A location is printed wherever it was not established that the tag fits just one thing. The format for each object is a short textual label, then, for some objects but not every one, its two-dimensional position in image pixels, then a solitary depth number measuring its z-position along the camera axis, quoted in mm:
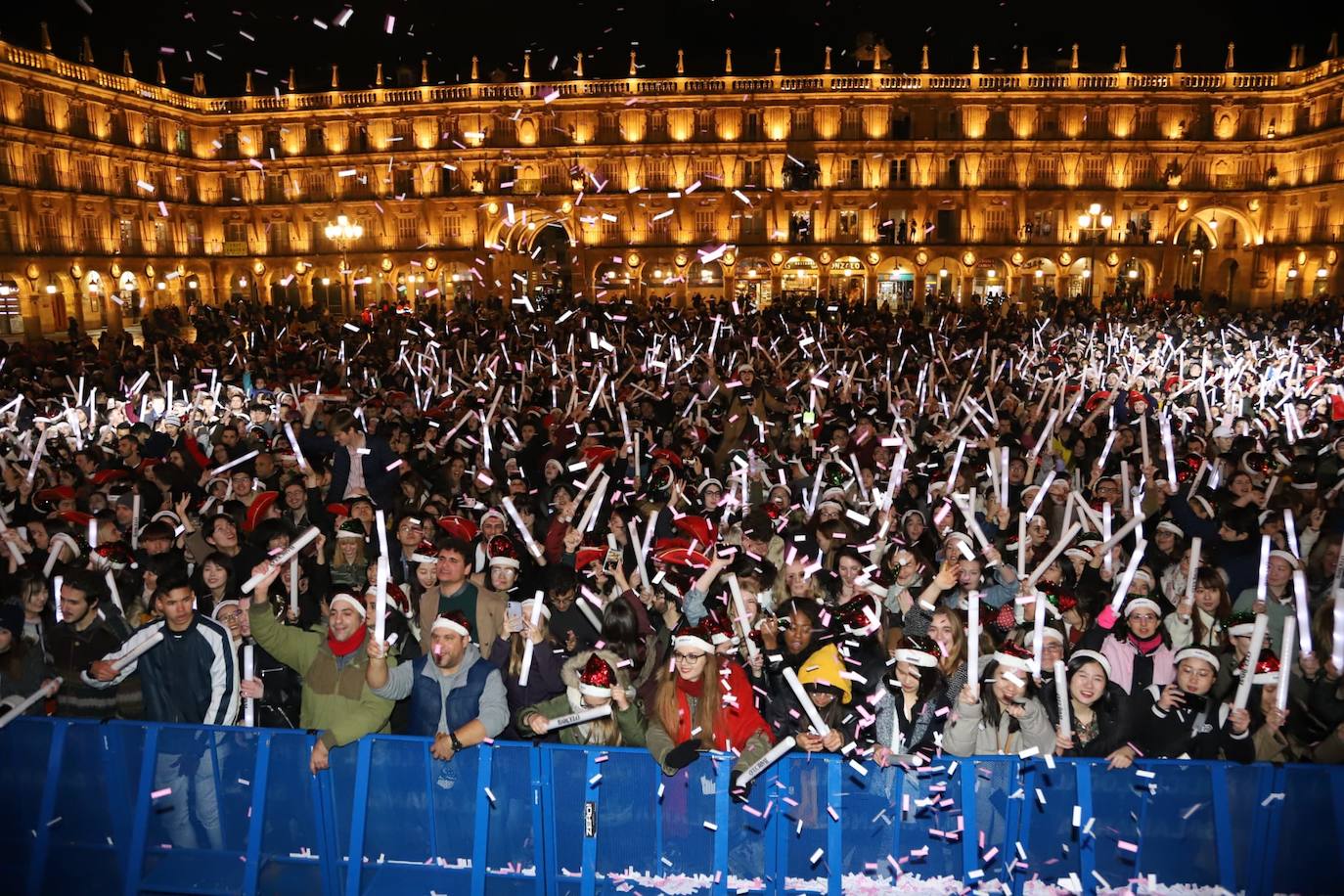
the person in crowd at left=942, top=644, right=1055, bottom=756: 4500
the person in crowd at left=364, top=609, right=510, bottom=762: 4852
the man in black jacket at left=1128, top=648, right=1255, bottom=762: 4617
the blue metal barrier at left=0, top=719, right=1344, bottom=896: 4492
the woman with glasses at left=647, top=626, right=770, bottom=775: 4668
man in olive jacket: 4812
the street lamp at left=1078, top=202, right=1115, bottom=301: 45656
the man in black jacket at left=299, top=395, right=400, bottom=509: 9484
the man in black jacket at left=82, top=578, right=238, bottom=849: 5176
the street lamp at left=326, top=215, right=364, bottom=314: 32812
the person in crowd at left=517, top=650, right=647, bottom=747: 4652
